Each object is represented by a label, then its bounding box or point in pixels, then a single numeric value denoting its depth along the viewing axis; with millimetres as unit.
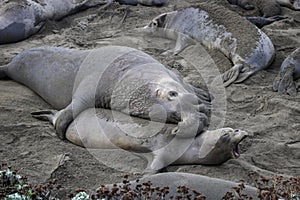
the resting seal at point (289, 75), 10401
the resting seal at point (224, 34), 11570
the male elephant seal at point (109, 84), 7855
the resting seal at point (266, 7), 14500
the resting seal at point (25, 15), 12969
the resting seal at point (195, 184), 5703
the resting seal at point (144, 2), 16031
